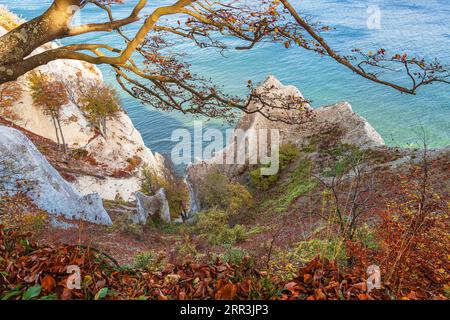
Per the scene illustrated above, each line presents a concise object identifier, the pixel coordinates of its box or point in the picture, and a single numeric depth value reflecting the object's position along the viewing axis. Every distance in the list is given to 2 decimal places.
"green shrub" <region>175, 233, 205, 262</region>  10.44
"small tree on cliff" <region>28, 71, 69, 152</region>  28.39
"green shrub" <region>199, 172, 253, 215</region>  19.80
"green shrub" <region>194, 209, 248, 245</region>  14.24
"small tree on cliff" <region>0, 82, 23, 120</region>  27.91
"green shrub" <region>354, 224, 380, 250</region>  6.92
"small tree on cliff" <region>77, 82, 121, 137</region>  31.24
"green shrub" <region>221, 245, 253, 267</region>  5.50
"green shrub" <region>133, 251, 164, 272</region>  5.58
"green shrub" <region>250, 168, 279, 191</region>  22.86
